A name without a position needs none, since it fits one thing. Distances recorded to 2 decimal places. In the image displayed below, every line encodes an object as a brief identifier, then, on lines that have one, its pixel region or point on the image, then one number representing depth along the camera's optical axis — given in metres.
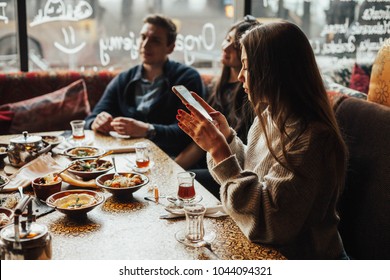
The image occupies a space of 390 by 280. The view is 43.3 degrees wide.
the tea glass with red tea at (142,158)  2.07
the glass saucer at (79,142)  2.51
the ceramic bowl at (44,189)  1.71
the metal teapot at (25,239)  1.13
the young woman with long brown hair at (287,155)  1.44
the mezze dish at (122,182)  1.70
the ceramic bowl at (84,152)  2.25
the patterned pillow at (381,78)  2.06
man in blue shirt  3.13
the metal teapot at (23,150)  2.08
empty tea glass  1.39
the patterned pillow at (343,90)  2.58
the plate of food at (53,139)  2.39
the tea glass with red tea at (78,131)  2.50
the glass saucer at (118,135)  2.65
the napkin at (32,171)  1.84
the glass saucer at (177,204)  1.59
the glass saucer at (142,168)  2.06
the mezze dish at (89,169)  1.93
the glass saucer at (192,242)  1.36
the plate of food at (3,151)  2.19
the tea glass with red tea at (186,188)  1.68
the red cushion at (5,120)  3.21
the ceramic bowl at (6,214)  1.43
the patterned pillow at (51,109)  3.30
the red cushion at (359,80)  3.50
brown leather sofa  1.83
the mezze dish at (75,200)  1.53
